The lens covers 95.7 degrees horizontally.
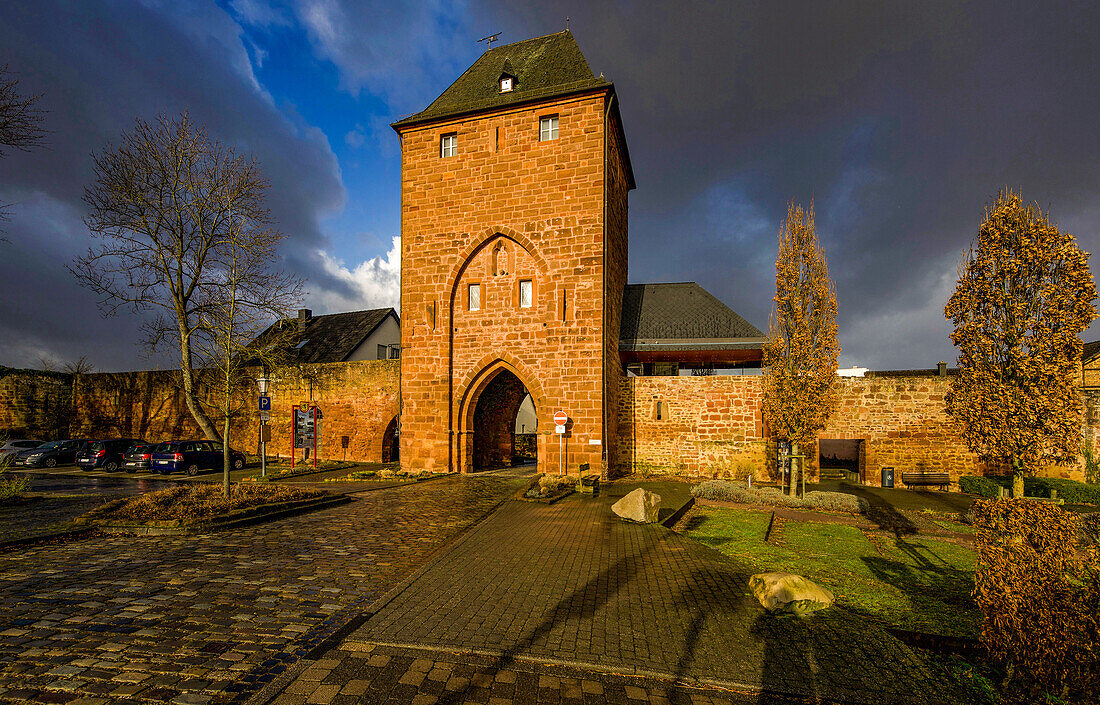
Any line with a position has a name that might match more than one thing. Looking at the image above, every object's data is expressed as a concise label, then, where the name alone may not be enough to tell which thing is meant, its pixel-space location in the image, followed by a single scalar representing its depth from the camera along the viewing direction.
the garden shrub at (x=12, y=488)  11.43
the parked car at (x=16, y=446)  23.56
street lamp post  14.72
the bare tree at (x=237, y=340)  14.26
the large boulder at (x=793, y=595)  5.20
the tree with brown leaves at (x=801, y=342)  14.70
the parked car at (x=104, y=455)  22.02
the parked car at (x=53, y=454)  22.94
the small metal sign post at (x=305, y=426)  22.98
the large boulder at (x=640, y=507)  10.16
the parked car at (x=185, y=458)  19.98
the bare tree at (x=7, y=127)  11.89
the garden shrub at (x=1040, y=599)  3.49
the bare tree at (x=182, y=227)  22.69
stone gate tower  18.16
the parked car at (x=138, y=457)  20.59
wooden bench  17.58
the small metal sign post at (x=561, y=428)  17.02
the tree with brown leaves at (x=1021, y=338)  9.67
